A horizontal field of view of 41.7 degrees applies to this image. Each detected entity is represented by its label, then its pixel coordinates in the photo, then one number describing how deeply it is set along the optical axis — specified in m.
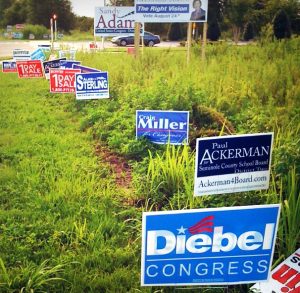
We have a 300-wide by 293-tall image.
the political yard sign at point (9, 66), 5.79
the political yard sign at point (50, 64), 6.10
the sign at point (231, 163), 1.79
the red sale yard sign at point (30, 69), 5.89
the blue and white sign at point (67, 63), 6.02
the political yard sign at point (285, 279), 1.91
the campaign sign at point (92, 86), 4.81
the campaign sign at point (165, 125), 2.98
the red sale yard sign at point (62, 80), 5.39
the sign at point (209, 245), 1.55
